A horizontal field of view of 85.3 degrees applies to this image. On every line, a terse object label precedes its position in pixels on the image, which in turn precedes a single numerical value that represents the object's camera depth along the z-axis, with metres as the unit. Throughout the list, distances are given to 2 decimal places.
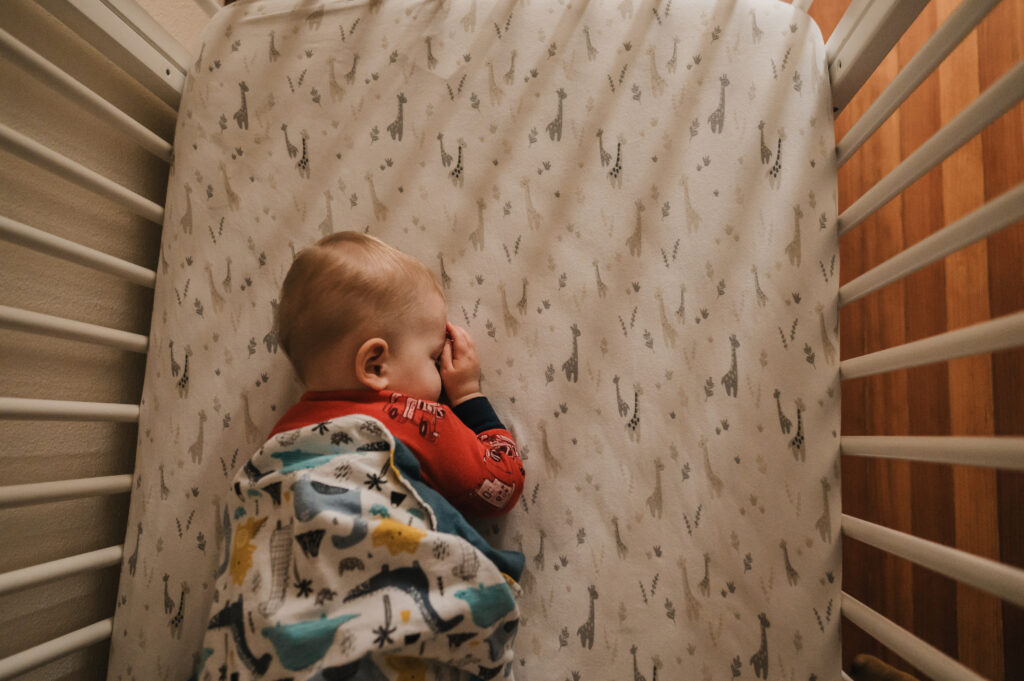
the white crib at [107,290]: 0.55
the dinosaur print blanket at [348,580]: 0.58
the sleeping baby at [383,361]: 0.72
